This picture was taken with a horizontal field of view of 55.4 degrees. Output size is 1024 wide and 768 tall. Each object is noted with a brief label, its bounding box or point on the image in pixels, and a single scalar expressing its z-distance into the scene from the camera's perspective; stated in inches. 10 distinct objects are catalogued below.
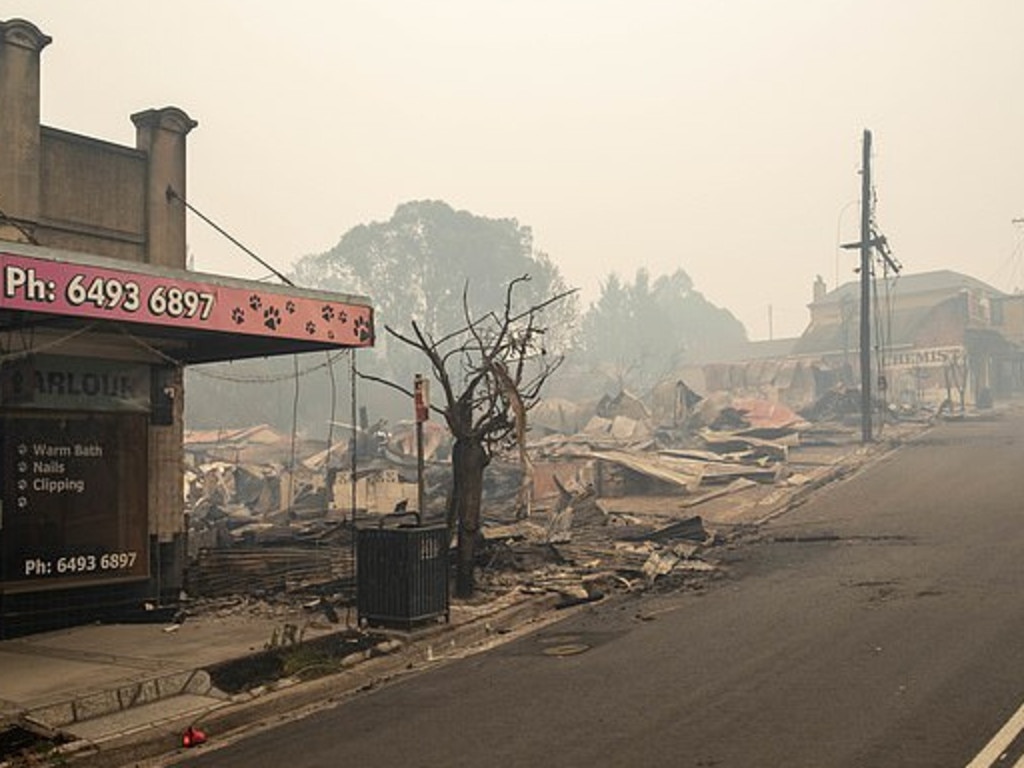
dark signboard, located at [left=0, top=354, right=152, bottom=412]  472.4
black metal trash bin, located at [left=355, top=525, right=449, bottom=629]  454.1
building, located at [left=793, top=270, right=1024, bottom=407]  2203.5
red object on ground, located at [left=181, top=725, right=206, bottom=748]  320.5
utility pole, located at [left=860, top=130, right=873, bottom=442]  1311.5
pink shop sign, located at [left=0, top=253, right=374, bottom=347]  354.0
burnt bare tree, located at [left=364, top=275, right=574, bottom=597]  534.9
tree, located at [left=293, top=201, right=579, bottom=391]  3476.9
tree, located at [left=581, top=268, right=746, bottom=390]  4478.3
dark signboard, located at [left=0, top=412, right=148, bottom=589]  476.7
